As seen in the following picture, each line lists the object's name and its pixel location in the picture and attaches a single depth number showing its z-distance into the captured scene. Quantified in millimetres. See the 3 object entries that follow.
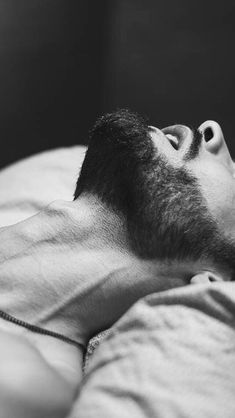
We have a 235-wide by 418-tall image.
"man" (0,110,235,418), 934
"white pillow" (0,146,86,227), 1312
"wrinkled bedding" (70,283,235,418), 720
